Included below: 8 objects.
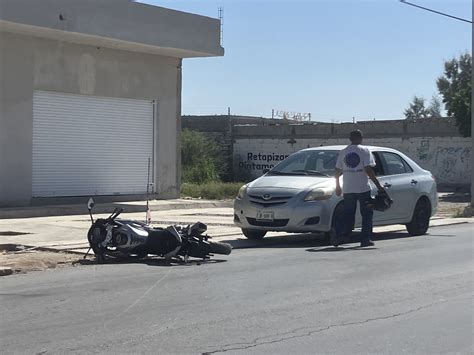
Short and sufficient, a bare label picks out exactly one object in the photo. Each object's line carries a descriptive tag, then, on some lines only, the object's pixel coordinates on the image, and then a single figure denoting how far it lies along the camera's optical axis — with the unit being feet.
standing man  39.91
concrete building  62.54
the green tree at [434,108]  298.08
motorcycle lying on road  33.30
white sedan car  40.14
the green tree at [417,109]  319.16
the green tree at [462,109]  109.50
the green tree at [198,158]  112.47
